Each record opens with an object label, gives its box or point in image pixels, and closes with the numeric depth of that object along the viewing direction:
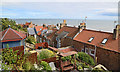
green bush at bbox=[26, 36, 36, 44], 27.34
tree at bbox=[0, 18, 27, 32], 19.65
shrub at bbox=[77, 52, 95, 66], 12.31
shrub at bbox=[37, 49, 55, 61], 11.72
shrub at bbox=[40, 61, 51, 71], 8.70
